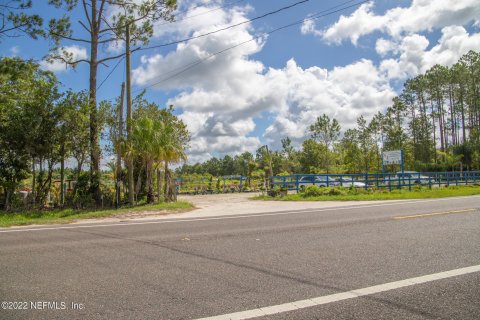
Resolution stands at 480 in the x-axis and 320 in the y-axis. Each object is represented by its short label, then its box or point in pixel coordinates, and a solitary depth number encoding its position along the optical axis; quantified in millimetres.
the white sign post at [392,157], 28544
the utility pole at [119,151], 18125
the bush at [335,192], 22953
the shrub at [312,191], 22689
